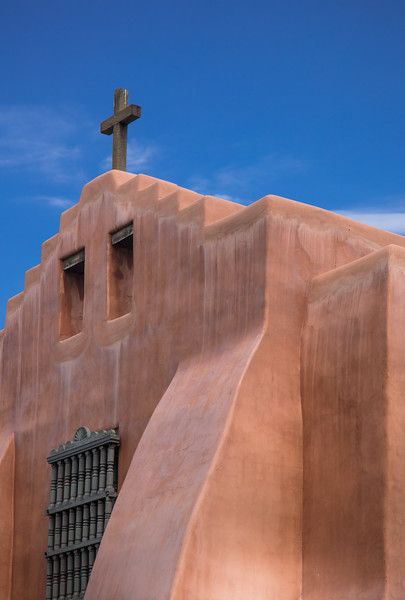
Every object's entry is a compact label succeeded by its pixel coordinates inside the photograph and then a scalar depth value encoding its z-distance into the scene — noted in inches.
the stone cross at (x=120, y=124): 721.0
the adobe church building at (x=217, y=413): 529.7
